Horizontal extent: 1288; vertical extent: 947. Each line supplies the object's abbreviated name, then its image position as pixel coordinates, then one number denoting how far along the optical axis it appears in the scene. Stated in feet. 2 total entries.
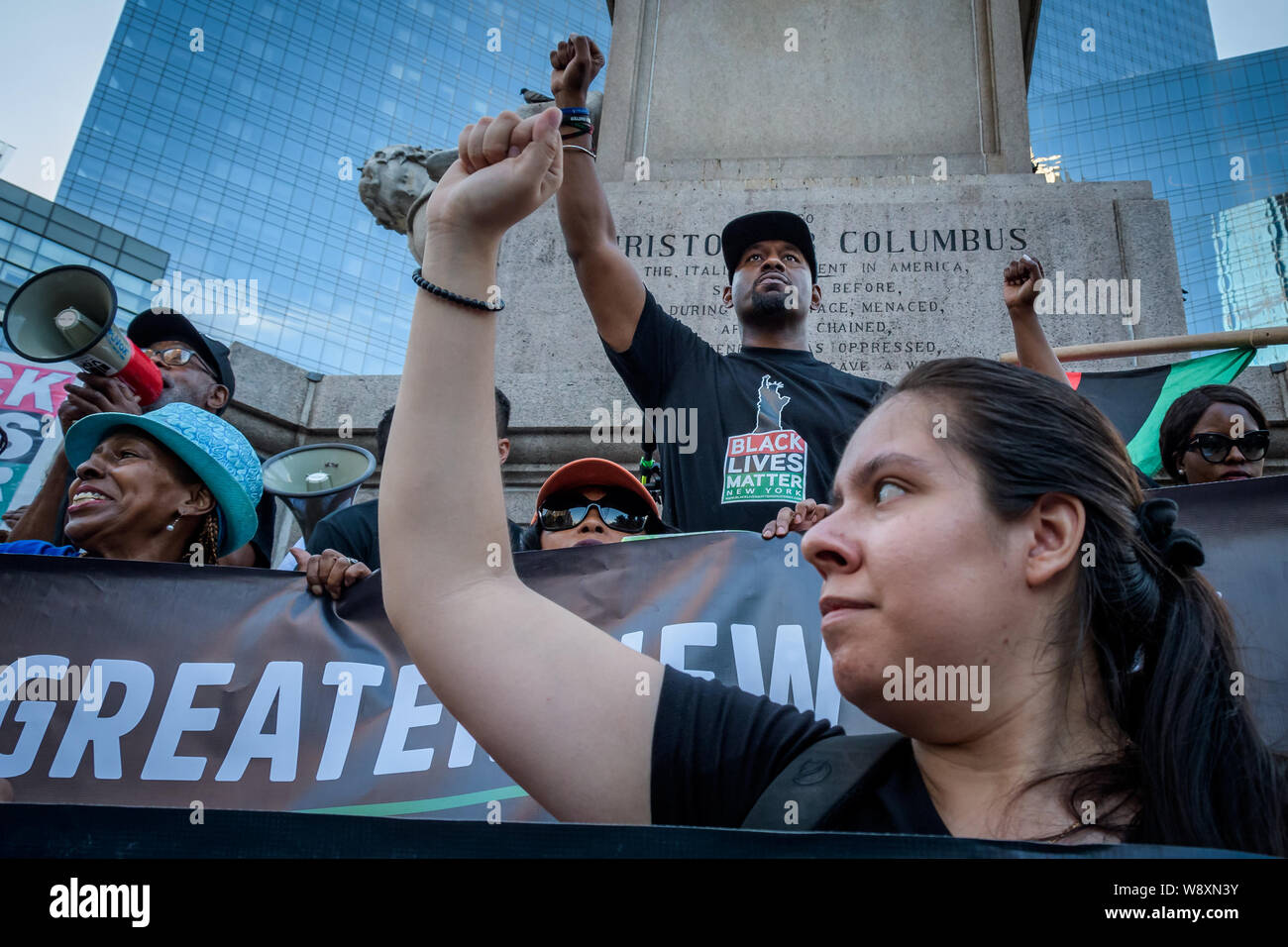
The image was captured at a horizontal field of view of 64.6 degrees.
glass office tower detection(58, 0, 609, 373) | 231.30
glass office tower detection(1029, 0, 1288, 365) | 211.20
